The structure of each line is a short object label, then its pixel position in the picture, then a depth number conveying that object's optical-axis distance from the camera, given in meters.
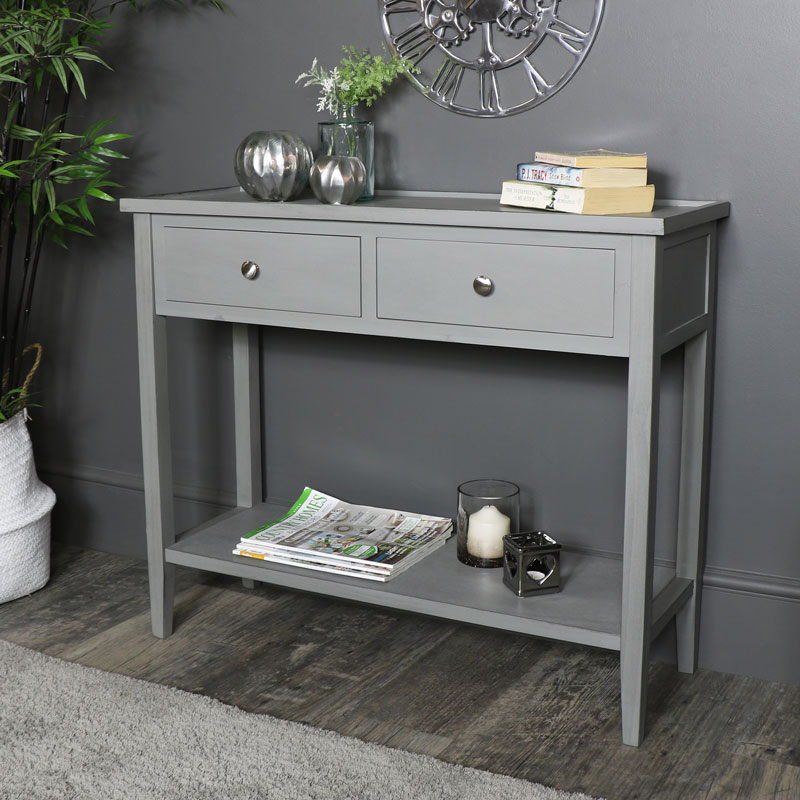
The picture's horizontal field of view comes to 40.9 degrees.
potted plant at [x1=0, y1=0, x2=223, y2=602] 2.25
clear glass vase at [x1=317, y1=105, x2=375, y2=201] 2.11
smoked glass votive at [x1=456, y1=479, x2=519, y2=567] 2.12
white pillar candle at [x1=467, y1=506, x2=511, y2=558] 2.11
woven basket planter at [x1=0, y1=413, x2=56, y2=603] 2.44
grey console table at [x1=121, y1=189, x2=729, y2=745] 1.72
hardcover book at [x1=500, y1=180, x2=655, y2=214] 1.74
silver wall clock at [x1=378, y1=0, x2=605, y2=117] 2.06
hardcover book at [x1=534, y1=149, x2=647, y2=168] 1.77
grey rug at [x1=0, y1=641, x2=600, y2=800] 1.72
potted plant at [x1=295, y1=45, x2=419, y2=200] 2.12
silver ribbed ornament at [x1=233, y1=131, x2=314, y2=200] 2.01
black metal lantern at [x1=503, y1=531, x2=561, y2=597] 1.98
